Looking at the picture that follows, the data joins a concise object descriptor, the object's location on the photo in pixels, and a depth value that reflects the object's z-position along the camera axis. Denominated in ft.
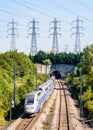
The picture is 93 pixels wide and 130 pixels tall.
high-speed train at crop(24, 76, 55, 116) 137.90
